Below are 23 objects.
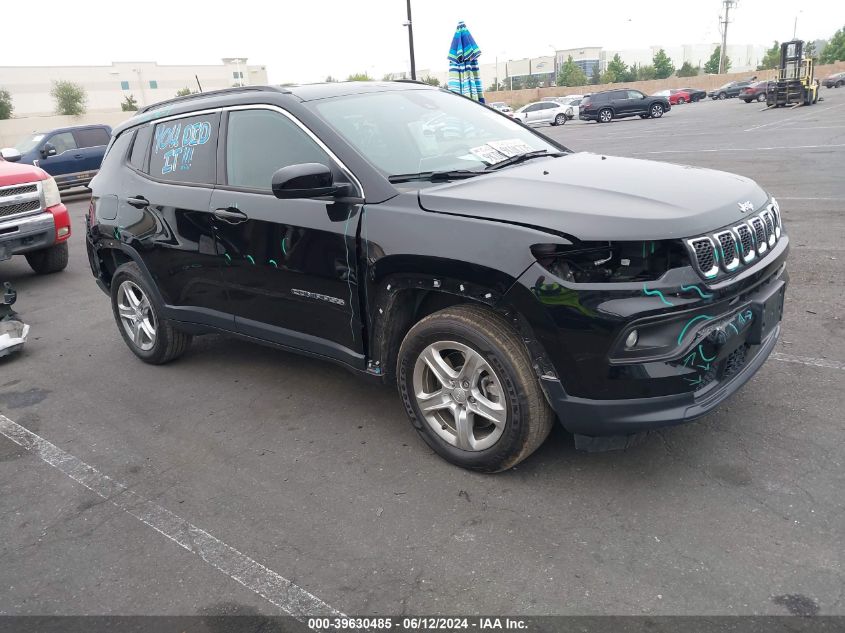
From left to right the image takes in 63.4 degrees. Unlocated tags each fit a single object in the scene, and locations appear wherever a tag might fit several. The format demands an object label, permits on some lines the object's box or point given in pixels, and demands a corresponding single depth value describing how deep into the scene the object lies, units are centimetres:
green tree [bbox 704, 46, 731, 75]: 10775
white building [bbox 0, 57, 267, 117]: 9300
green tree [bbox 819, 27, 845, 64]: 8975
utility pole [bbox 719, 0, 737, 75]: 8281
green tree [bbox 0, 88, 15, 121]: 5672
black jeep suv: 280
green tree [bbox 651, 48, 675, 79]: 10056
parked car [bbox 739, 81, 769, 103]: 4212
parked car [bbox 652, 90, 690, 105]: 5659
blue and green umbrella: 1321
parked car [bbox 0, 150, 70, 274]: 790
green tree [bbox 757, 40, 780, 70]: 9189
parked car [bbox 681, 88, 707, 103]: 5769
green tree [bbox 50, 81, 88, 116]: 6241
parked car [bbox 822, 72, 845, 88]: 5888
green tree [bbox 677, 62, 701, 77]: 9856
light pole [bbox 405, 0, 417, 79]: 2509
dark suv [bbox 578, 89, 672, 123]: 3625
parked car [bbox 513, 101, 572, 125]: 3897
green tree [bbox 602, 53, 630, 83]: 9606
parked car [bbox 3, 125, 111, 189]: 1650
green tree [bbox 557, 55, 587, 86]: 9502
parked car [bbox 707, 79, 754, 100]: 5769
